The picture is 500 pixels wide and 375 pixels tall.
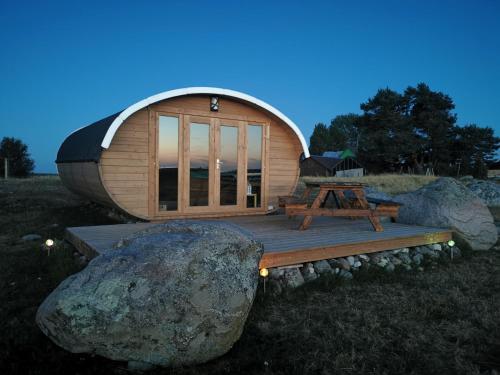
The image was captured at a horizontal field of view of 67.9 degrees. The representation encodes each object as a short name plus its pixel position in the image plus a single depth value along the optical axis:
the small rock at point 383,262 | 5.75
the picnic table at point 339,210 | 6.42
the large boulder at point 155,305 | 2.72
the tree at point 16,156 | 37.78
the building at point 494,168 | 45.28
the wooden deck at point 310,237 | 5.05
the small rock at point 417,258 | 6.12
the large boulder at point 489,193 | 16.44
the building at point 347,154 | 47.96
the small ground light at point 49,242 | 5.63
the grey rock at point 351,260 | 5.61
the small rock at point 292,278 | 4.79
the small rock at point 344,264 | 5.46
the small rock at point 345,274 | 5.18
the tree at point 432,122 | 39.94
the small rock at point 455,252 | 6.64
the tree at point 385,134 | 39.66
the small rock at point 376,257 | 5.85
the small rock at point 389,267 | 5.64
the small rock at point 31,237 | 7.26
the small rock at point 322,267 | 5.20
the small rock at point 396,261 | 5.89
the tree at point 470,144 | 41.00
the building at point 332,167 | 45.91
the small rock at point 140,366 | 2.82
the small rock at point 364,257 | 5.80
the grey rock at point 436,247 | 6.70
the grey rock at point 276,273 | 4.86
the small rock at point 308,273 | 5.03
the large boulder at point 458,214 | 7.12
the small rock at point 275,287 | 4.57
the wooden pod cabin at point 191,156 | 7.46
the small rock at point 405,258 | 6.04
